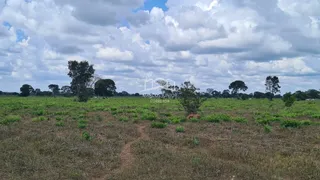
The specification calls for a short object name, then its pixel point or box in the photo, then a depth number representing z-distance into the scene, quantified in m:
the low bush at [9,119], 14.30
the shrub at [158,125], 13.93
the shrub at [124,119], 16.56
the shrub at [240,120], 16.37
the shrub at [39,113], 19.38
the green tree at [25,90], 84.92
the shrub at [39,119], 15.76
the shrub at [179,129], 12.95
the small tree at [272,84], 72.99
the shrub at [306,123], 15.12
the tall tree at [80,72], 58.49
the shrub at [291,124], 14.51
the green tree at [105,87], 78.88
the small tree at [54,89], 95.48
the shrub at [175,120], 15.78
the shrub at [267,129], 13.04
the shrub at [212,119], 16.15
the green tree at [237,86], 90.54
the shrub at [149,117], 16.73
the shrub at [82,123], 13.37
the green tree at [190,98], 19.47
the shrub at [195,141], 10.48
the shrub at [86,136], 10.84
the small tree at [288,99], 29.15
